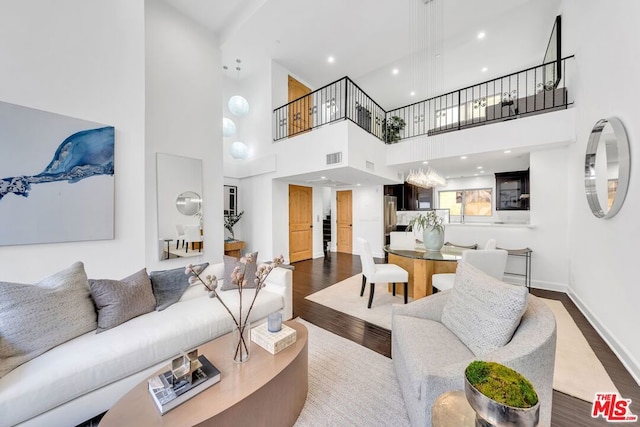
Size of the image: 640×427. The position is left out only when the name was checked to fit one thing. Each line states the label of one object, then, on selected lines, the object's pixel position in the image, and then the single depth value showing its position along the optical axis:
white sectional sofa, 1.23
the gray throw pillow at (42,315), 1.38
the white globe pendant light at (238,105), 4.90
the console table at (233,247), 5.16
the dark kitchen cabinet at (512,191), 6.24
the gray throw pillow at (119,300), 1.78
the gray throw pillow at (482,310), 1.30
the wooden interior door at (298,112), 5.90
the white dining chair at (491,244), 3.30
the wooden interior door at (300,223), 6.28
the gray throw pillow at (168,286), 2.19
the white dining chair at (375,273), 3.15
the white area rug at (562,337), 1.80
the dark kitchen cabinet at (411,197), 7.80
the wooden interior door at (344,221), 7.64
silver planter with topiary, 0.63
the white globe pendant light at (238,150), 5.55
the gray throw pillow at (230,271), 2.60
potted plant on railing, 6.13
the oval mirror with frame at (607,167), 2.10
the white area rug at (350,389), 1.52
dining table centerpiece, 3.49
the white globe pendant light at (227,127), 5.15
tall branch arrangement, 1.42
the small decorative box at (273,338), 1.54
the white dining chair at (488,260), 2.63
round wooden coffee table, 1.04
